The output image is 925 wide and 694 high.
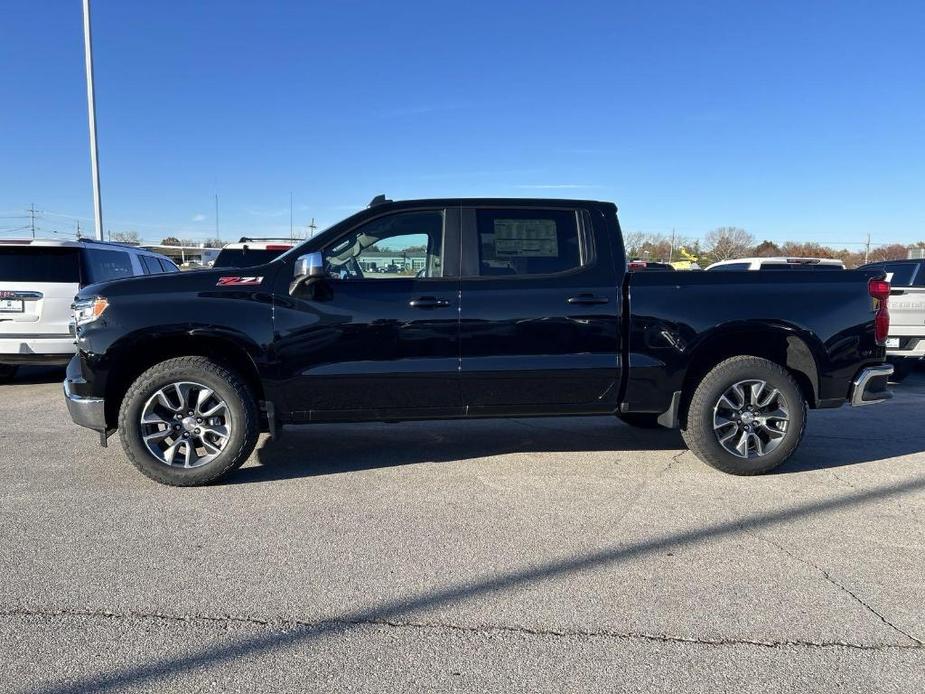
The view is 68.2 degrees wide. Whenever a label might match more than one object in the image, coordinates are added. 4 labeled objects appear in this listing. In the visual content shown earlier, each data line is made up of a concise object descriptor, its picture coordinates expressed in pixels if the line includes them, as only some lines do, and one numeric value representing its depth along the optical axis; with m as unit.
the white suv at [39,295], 7.92
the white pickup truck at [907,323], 8.70
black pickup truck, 4.65
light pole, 17.21
